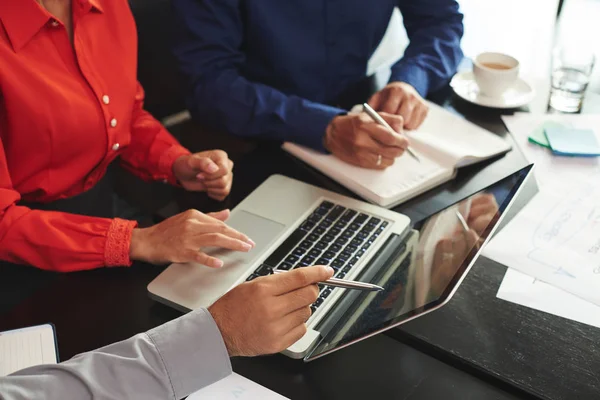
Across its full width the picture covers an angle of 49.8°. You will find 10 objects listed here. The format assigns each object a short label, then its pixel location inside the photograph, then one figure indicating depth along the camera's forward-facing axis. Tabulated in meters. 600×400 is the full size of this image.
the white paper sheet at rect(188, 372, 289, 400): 0.78
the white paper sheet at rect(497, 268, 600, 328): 0.90
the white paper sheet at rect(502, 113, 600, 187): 1.19
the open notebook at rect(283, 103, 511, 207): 1.14
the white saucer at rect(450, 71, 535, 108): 1.40
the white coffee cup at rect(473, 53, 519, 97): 1.39
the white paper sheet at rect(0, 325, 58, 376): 0.82
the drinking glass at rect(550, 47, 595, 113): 1.39
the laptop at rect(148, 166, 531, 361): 0.85
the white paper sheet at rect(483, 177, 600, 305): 0.96
